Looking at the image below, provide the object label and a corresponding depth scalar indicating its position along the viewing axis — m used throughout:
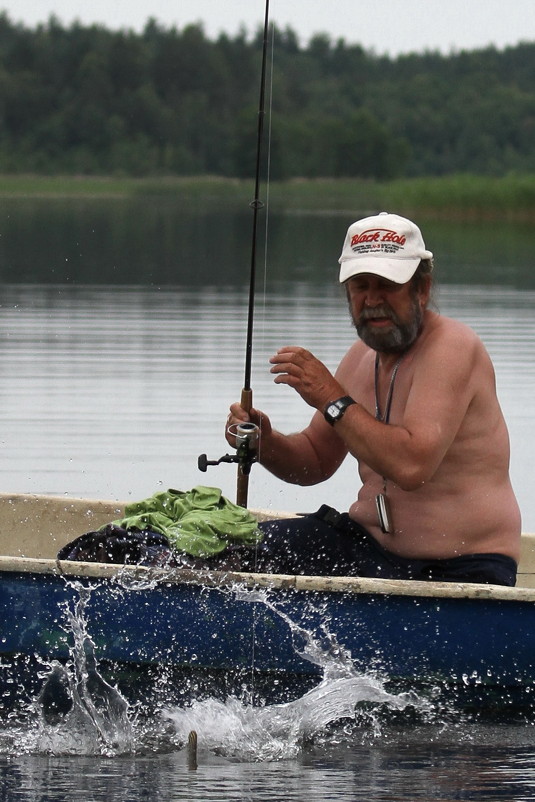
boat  10.50
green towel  11.00
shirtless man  10.55
